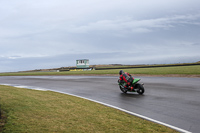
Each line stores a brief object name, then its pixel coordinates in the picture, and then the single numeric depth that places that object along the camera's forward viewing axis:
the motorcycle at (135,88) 11.73
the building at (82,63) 77.50
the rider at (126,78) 12.06
